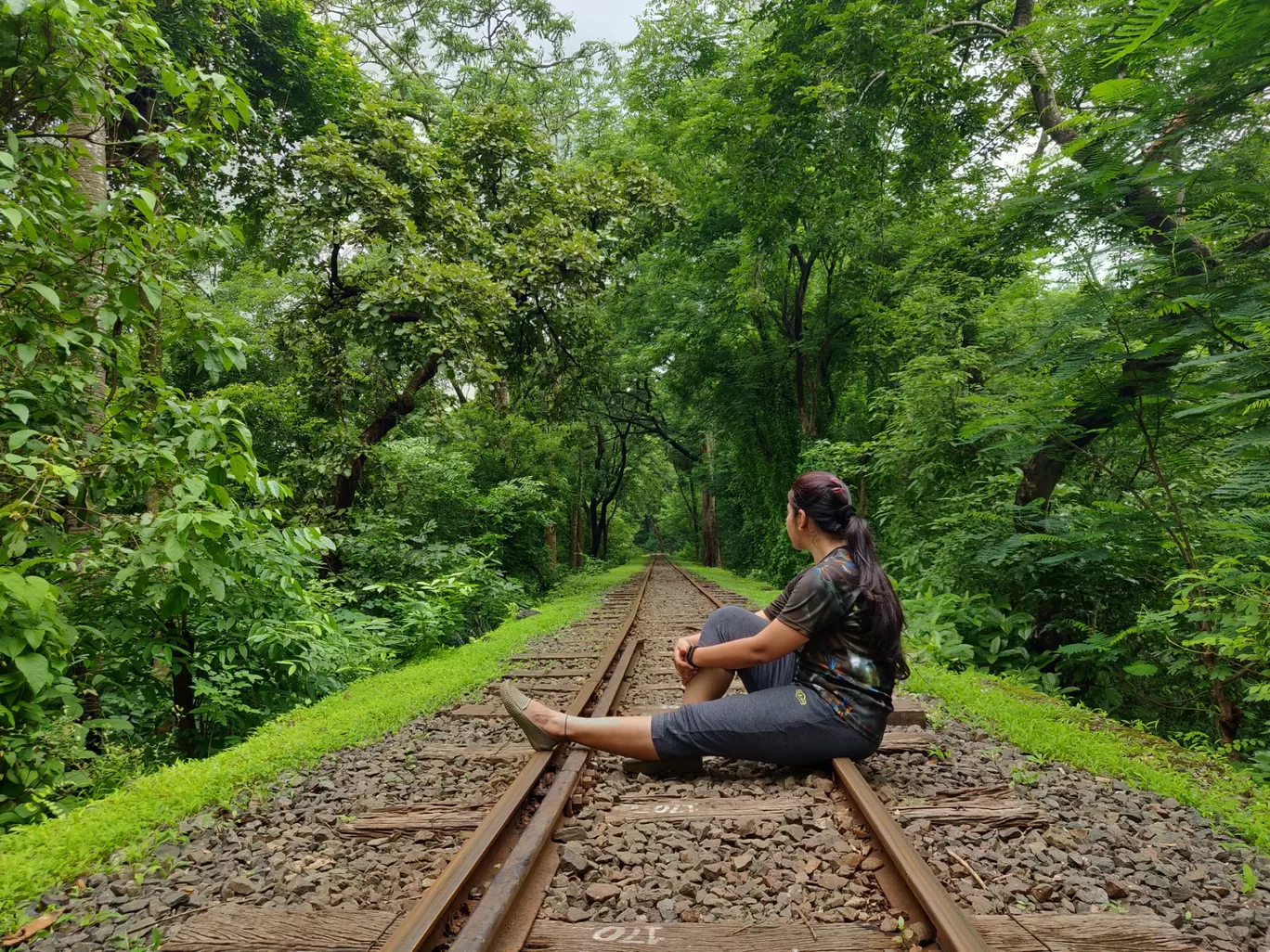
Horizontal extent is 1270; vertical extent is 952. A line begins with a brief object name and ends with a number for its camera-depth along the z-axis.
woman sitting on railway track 2.90
